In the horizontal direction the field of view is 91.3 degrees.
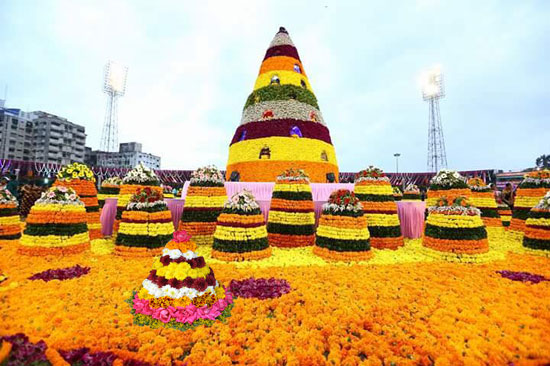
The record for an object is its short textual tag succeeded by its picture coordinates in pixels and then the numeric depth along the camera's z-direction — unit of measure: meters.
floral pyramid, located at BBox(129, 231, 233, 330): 4.28
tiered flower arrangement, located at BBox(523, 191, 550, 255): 8.90
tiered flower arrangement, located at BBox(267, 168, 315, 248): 9.77
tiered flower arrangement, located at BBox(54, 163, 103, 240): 10.48
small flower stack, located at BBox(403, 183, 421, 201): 19.61
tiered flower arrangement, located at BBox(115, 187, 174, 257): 8.05
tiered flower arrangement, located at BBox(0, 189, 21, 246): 9.73
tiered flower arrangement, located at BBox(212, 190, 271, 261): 7.85
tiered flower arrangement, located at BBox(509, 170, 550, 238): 11.98
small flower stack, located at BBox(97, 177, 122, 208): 13.55
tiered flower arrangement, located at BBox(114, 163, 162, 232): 10.70
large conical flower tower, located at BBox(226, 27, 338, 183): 15.19
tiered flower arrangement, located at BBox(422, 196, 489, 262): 8.17
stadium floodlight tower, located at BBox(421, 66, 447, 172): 39.74
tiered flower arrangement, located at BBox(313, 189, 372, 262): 8.02
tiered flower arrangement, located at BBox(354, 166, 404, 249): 9.78
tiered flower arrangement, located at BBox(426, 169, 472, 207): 11.90
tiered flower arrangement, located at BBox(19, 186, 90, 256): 7.80
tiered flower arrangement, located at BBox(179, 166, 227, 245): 9.95
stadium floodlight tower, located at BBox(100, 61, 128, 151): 39.69
